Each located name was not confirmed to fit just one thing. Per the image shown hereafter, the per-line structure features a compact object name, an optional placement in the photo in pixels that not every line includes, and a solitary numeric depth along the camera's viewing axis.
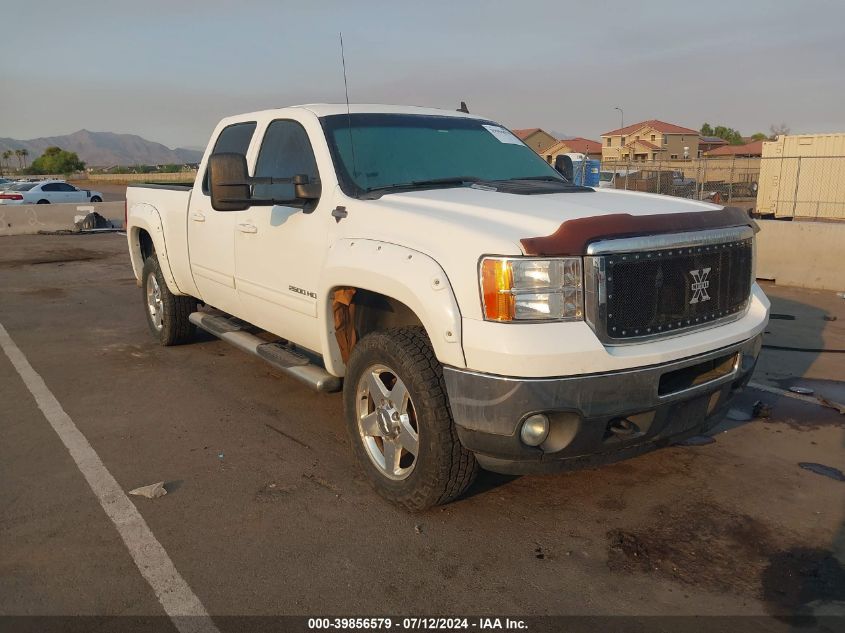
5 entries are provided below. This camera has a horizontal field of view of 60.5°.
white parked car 26.49
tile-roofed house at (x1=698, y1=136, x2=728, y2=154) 78.62
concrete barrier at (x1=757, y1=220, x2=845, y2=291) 9.98
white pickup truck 3.01
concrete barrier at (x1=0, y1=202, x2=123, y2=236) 19.66
